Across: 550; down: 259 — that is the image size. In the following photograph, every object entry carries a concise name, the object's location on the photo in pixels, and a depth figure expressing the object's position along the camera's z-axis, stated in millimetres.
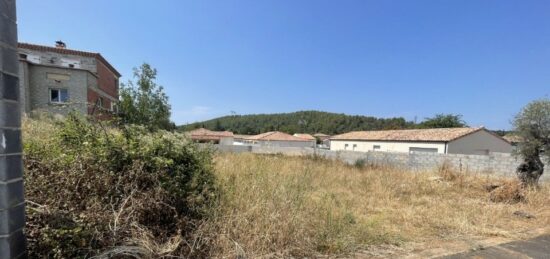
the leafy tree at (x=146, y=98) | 18844
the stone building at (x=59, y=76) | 18938
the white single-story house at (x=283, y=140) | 45491
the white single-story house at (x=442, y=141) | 21438
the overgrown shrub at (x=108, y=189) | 2111
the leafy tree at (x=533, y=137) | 7534
